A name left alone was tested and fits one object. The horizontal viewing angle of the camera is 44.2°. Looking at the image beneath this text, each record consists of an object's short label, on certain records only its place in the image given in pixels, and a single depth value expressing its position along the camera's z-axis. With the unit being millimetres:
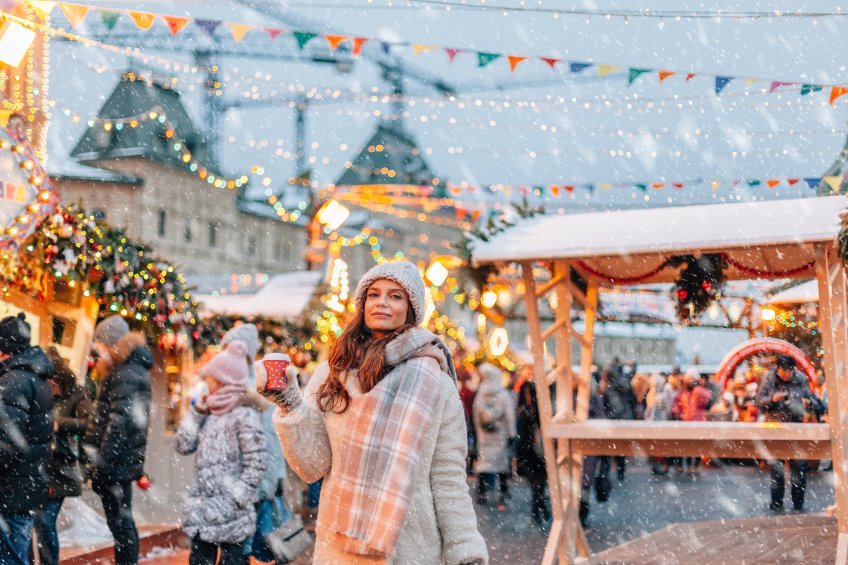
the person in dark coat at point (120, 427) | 7039
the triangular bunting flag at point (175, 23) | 9625
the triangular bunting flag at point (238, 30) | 10203
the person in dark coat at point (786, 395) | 12539
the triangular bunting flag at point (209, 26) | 10005
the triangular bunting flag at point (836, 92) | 10914
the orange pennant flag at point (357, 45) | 10703
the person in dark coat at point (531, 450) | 12102
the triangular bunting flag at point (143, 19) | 9526
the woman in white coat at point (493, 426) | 13531
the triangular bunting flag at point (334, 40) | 10688
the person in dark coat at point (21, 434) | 6023
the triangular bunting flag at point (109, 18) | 9672
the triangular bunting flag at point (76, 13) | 9250
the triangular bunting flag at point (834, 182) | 8012
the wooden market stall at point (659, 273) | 7371
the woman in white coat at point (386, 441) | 3391
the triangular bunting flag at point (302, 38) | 10203
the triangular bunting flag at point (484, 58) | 11029
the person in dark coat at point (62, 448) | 6895
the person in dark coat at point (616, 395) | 16094
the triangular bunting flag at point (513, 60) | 11070
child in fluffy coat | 6039
